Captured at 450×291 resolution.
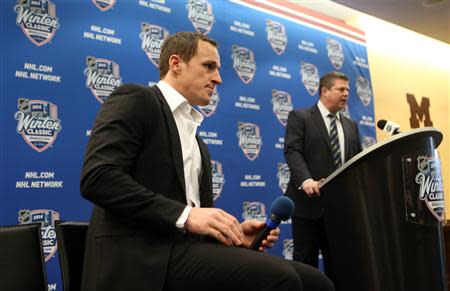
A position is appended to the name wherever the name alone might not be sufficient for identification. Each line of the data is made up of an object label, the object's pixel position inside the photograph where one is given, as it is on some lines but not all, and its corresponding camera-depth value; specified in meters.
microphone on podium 2.44
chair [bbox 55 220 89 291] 1.55
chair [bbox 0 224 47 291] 1.54
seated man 1.16
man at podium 2.99
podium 1.72
